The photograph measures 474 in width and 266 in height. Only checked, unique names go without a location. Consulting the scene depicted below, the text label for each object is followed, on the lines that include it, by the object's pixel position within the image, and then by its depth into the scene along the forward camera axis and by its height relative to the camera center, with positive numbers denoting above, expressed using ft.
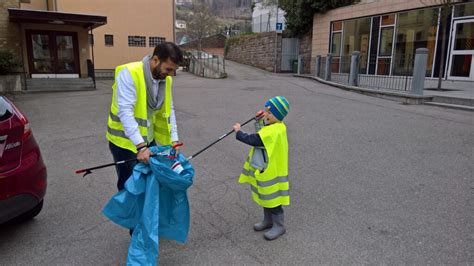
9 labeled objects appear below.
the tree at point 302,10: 68.23 +10.39
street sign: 79.41 +7.64
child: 10.14 -2.58
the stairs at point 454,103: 33.27 -3.33
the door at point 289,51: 79.87 +2.73
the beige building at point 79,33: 59.72 +5.15
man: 8.87 -1.06
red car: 9.42 -2.87
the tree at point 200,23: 152.76 +15.98
